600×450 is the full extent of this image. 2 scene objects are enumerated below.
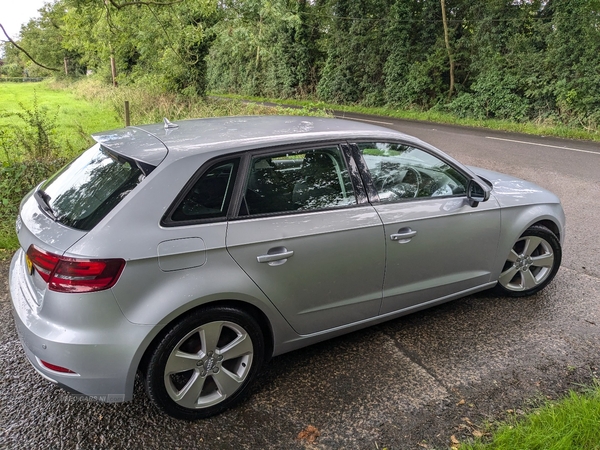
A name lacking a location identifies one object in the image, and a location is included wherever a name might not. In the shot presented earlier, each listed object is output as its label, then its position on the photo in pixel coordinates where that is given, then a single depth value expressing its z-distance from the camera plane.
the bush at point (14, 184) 5.25
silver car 2.32
